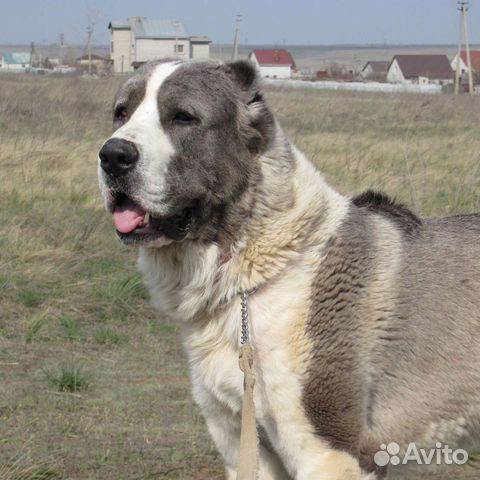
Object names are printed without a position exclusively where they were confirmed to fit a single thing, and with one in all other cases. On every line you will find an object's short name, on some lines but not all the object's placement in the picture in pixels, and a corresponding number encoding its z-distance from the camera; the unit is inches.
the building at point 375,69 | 3969.5
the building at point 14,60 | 4116.6
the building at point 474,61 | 3166.6
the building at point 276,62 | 4224.9
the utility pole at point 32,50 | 2945.4
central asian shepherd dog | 124.1
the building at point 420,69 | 3880.4
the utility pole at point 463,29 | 1903.3
